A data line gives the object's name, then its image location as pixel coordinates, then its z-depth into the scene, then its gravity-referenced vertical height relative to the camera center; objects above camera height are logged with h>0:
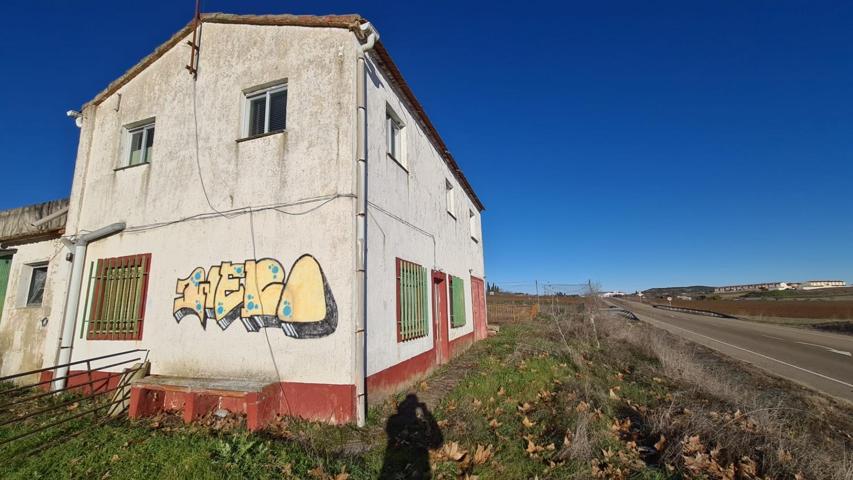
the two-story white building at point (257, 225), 5.54 +1.50
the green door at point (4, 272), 9.02 +1.05
